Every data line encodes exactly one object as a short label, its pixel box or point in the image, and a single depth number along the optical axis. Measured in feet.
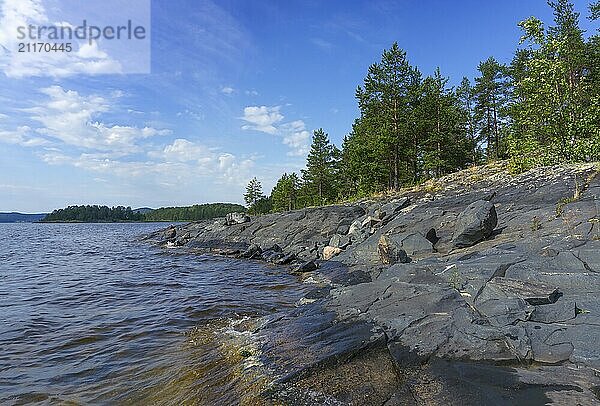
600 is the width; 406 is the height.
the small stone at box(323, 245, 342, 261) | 77.41
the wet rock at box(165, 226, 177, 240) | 176.56
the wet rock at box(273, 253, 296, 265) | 86.28
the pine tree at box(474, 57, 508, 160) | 180.55
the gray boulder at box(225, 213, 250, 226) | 145.30
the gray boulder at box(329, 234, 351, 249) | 79.73
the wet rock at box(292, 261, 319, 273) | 71.72
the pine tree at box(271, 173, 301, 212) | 245.53
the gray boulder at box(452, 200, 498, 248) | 49.47
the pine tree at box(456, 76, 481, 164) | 190.12
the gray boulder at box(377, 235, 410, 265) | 54.49
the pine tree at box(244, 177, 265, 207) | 293.23
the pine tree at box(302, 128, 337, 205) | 205.98
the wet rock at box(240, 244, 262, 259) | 100.32
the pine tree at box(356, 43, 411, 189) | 131.48
